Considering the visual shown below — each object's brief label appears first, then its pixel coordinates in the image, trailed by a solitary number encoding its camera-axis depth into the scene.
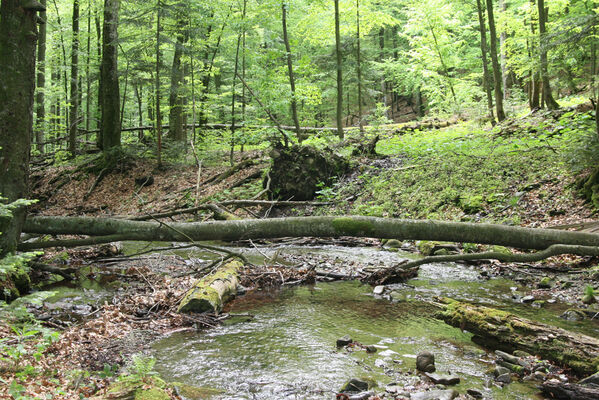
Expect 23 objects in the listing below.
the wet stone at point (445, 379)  3.65
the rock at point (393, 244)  10.32
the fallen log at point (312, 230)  6.20
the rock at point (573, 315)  5.09
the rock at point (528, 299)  5.90
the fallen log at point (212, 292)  5.66
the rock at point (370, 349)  4.44
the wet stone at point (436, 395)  3.33
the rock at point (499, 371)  3.81
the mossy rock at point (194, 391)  3.42
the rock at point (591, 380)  3.28
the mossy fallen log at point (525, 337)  3.73
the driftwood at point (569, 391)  3.10
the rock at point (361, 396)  3.43
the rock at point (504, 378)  3.70
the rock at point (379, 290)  6.67
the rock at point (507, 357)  4.05
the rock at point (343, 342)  4.63
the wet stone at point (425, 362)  3.91
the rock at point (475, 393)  3.45
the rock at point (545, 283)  6.56
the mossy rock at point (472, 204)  10.24
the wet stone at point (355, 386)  3.56
